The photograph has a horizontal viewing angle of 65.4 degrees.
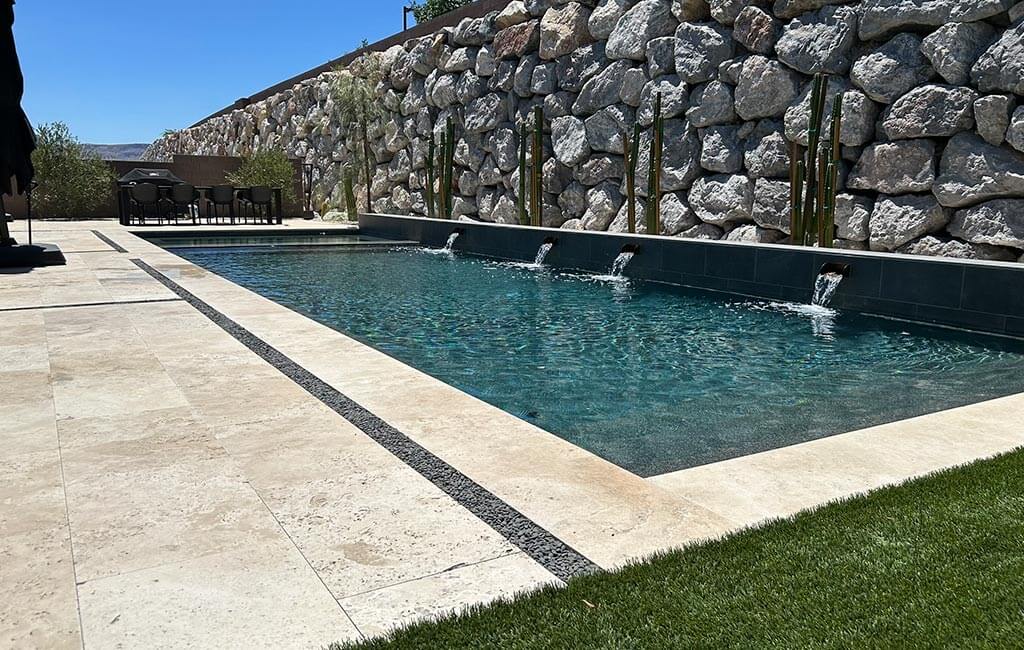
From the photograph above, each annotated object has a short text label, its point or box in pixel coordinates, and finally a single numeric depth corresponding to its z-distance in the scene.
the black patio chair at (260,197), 16.17
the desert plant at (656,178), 10.20
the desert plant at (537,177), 12.42
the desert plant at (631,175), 10.49
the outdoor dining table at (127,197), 15.66
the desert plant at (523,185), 12.73
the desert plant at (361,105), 18.84
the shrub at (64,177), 17.62
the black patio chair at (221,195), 15.69
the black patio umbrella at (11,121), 7.43
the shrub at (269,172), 19.77
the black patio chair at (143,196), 15.05
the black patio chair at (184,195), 15.19
